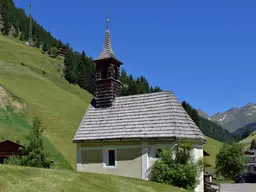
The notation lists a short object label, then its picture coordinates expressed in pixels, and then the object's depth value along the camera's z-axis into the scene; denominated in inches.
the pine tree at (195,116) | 4834.2
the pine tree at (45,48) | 5915.4
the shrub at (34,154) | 1120.2
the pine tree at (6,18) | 6003.9
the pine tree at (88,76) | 4694.9
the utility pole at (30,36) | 6236.2
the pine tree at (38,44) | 6165.4
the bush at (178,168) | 914.7
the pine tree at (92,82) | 4719.5
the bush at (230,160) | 2207.2
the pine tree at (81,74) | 4673.7
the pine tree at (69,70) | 4598.9
